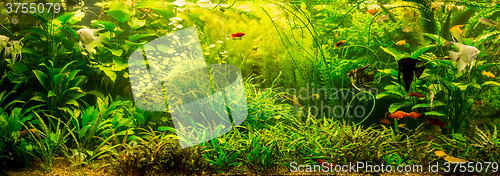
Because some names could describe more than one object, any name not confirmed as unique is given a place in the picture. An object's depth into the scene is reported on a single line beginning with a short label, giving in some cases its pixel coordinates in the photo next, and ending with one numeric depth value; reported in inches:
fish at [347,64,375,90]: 93.0
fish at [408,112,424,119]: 94.1
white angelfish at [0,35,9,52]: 86.4
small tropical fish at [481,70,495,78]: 98.2
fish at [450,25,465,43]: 90.4
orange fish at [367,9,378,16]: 114.2
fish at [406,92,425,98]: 94.6
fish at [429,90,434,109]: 94.7
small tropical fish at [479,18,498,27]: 91.2
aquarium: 83.7
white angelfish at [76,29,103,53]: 89.1
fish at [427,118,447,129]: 94.6
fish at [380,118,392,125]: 101.6
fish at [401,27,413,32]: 102.4
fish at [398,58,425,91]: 76.1
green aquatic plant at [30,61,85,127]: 100.9
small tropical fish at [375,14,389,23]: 106.7
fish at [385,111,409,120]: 92.7
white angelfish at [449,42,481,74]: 78.0
